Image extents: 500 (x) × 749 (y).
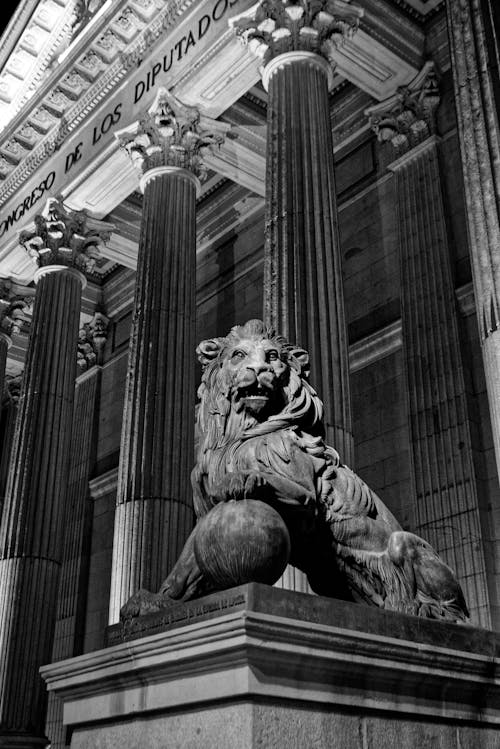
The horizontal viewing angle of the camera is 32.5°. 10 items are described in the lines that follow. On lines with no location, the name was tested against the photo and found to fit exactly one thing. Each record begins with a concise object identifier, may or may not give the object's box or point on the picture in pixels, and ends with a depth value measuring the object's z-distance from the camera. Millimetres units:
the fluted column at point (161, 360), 13273
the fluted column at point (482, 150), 7758
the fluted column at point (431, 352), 11977
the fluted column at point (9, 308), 23062
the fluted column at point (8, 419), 28625
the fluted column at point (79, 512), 22344
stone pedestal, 3688
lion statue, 4727
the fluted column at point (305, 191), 11086
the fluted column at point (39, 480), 15328
